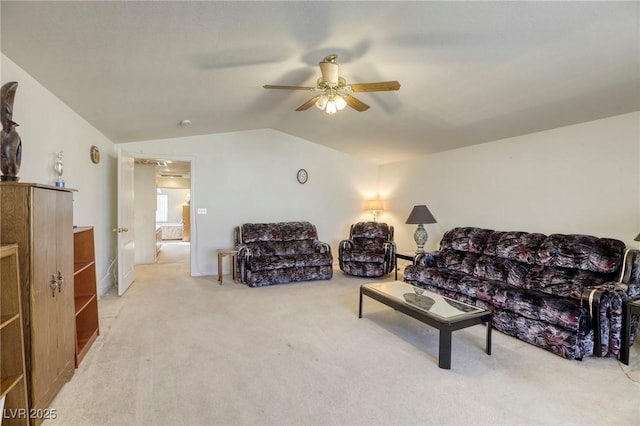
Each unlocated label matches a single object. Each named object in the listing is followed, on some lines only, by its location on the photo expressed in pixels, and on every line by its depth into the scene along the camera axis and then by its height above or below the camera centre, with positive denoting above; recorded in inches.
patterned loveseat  183.6 -30.5
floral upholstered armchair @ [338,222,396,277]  200.4 -30.4
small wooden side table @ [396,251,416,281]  178.3 -29.9
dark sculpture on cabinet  69.2 +15.4
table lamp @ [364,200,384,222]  244.1 +0.3
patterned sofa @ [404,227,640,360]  96.8 -31.0
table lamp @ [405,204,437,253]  181.9 -8.2
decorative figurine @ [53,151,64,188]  103.8 +13.8
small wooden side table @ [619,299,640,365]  93.4 -37.1
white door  160.9 -8.7
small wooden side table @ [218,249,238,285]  189.2 -33.8
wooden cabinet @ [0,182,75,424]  65.2 -17.0
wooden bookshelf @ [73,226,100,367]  108.9 -28.2
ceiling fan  92.3 +37.6
